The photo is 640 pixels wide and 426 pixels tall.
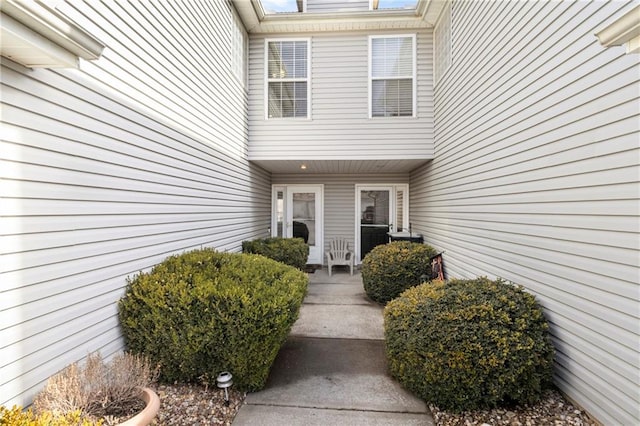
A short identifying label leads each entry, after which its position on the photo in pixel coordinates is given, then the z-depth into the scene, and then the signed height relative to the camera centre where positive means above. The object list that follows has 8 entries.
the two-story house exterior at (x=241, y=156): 1.87 +0.49
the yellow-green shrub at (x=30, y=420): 1.39 -1.03
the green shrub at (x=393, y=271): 5.21 -1.13
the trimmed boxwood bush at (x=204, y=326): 2.58 -1.05
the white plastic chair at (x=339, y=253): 7.58 -1.23
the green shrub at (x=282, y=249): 6.04 -0.88
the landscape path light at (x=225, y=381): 2.46 -1.47
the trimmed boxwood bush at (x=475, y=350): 2.34 -1.17
